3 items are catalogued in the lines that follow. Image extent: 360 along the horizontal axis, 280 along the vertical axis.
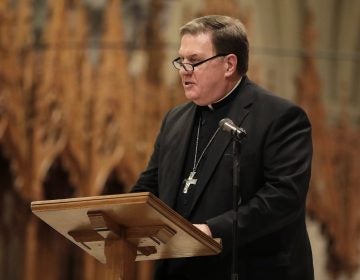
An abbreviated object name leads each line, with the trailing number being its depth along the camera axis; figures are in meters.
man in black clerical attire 7.21
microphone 6.84
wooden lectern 6.34
